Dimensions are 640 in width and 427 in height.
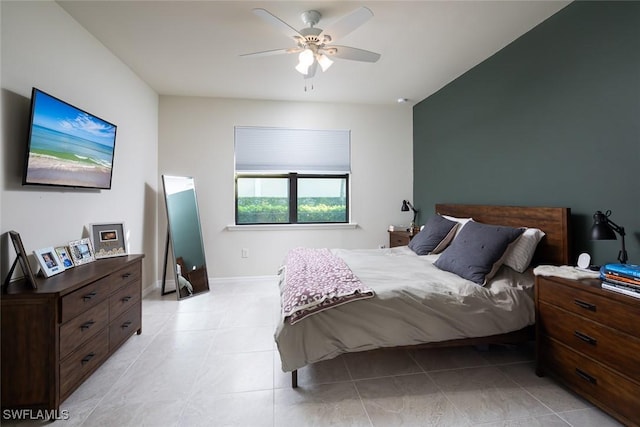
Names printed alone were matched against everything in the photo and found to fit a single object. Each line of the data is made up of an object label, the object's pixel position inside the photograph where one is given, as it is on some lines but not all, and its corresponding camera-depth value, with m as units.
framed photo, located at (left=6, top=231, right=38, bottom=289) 1.51
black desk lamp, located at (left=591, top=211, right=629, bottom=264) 1.58
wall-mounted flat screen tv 1.74
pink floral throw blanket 1.66
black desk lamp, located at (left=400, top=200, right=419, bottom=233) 4.05
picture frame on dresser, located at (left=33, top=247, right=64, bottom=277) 1.72
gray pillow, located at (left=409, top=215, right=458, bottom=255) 2.87
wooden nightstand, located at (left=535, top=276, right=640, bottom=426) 1.32
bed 1.67
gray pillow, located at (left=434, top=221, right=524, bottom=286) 2.03
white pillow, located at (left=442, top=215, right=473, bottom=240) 2.85
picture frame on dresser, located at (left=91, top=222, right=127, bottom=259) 2.37
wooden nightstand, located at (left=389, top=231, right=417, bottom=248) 3.69
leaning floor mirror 3.35
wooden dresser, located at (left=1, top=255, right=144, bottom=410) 1.43
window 3.92
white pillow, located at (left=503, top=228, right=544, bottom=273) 2.07
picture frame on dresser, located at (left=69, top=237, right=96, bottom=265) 2.04
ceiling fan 1.87
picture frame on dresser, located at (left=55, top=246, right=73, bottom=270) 1.91
